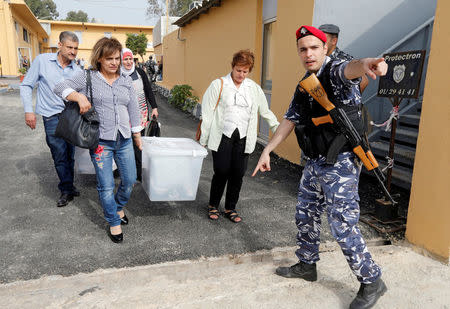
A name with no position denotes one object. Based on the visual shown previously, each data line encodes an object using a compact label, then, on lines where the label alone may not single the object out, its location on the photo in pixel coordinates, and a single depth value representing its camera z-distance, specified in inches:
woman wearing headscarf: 173.9
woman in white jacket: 143.7
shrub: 530.9
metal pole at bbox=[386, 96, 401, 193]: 155.1
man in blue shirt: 156.8
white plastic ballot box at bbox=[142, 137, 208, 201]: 134.3
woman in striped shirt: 121.7
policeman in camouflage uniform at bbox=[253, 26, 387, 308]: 89.1
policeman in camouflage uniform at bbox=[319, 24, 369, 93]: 146.5
